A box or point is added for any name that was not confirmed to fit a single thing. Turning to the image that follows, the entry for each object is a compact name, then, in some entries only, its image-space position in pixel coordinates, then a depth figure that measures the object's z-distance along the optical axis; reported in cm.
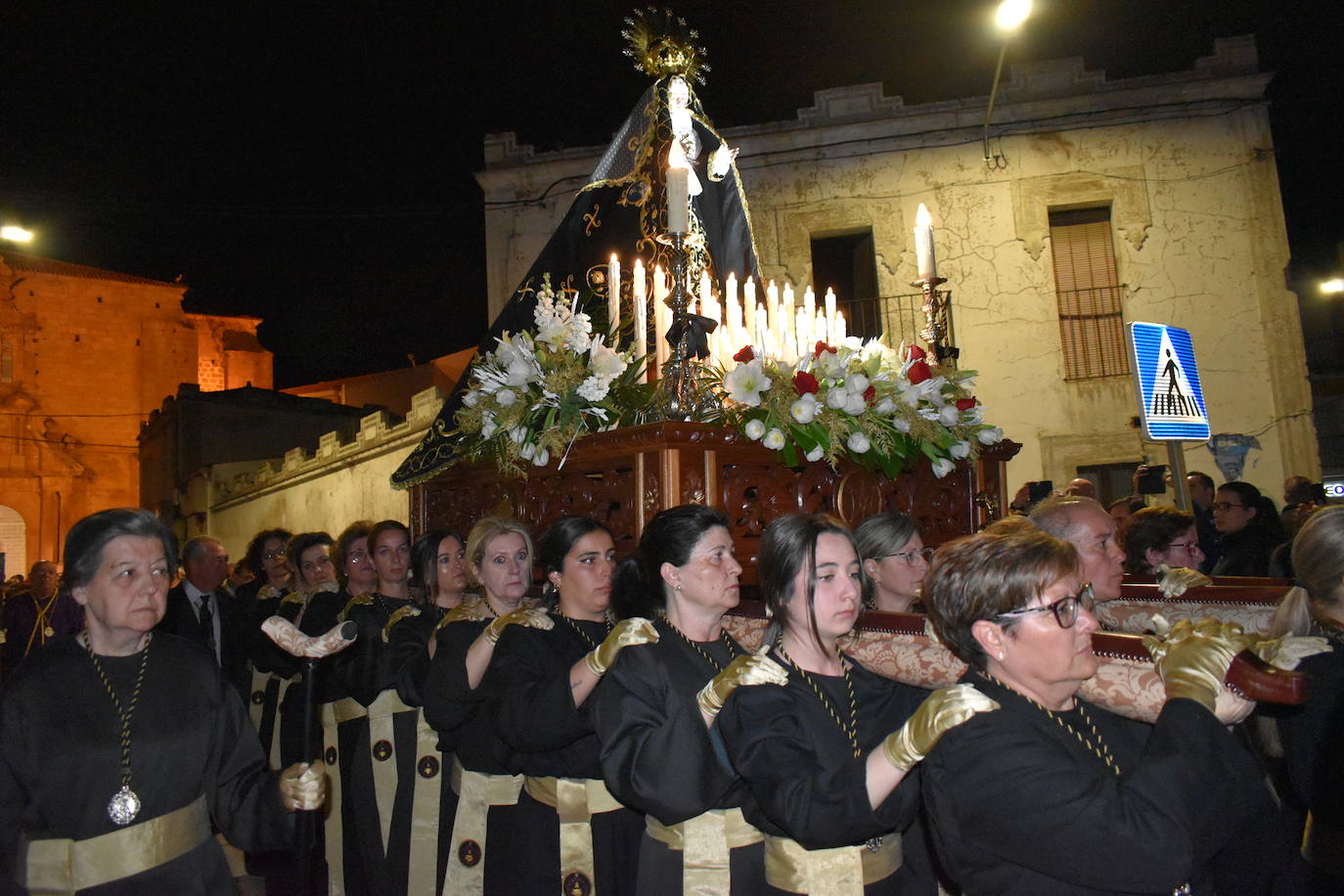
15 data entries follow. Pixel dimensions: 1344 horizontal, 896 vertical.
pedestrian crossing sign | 487
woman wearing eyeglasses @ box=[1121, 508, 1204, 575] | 470
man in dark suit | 633
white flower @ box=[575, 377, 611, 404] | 336
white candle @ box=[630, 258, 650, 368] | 379
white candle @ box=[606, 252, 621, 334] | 400
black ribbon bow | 323
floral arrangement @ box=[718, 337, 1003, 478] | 325
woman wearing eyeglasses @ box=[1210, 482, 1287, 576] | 516
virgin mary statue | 417
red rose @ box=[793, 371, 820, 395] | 327
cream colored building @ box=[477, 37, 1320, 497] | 1234
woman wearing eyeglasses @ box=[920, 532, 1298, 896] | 182
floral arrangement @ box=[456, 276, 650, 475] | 344
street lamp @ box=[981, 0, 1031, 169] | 884
